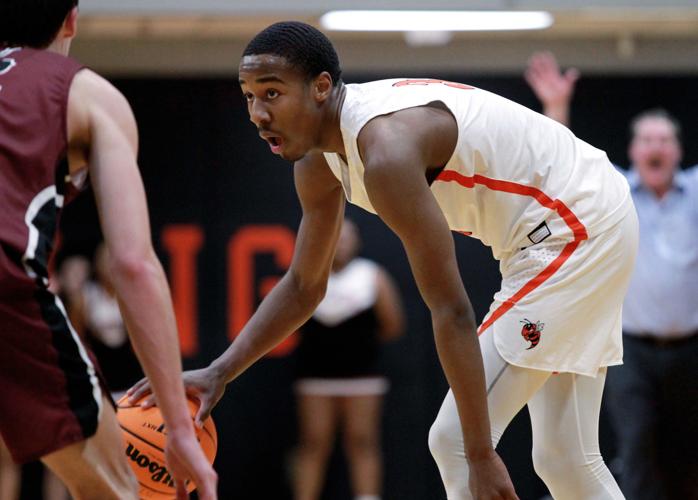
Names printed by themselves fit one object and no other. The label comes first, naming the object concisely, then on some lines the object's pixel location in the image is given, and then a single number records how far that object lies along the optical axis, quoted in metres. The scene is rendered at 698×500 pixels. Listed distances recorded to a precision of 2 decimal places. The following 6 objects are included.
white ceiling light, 15.09
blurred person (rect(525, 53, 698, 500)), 12.25
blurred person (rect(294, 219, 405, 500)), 15.79
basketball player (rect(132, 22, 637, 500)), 6.57
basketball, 6.68
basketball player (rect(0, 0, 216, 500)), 4.90
